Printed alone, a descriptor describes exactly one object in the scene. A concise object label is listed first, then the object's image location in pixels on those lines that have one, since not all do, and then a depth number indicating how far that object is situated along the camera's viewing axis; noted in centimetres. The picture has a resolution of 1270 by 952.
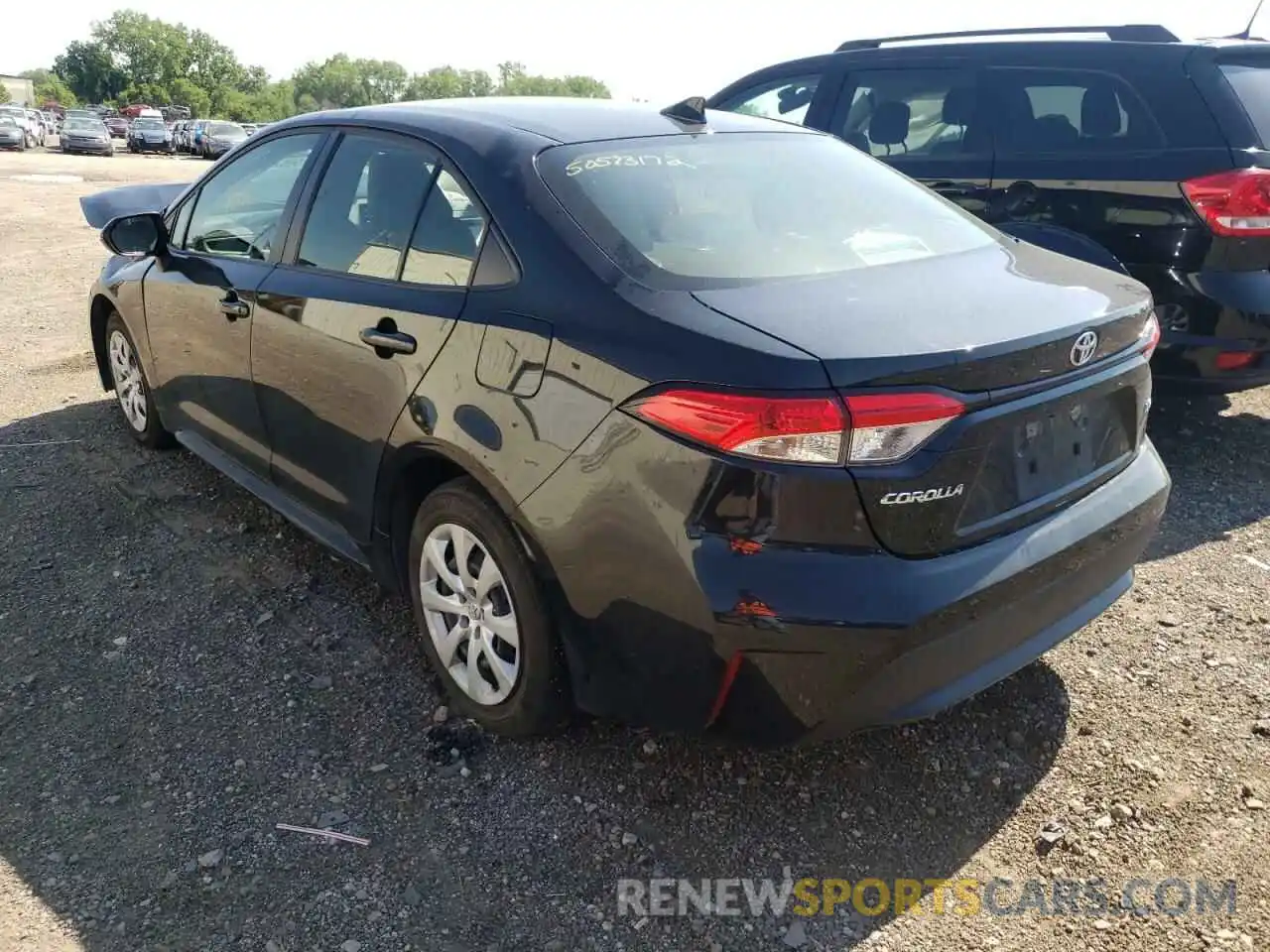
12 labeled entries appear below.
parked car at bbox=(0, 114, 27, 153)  3662
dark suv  422
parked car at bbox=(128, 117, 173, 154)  4250
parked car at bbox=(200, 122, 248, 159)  3775
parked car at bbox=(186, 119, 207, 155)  3956
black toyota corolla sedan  205
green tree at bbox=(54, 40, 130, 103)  9706
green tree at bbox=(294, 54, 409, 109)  12962
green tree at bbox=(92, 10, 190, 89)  9781
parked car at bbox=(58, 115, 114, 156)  3619
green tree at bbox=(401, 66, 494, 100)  12962
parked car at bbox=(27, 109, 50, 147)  4134
